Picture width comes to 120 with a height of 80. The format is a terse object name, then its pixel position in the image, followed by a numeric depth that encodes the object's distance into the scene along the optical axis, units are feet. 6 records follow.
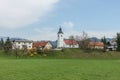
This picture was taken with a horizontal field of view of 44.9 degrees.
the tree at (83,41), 233.62
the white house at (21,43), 309.01
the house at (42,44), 295.12
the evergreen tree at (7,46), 210.20
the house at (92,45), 235.26
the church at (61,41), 304.55
